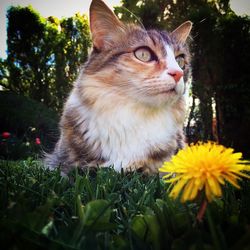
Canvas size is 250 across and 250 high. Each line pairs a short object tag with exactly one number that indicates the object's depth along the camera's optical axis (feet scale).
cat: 1.03
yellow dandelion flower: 0.26
